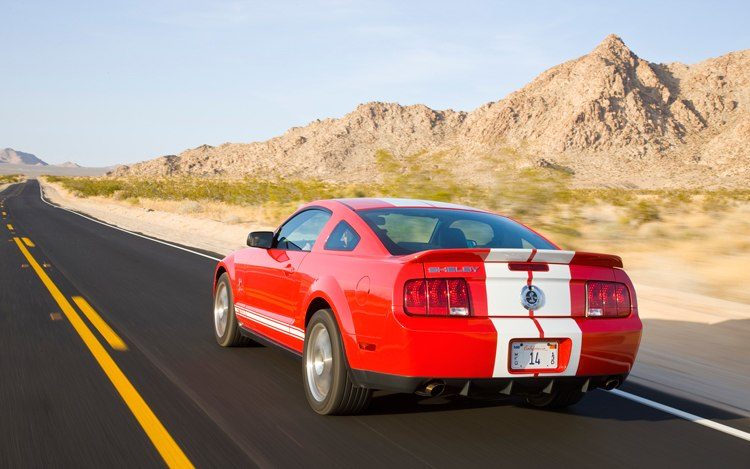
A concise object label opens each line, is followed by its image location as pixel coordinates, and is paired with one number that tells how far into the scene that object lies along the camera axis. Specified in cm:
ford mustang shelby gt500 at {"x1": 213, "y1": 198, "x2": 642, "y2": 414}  482
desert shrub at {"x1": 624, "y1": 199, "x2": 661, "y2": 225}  1856
